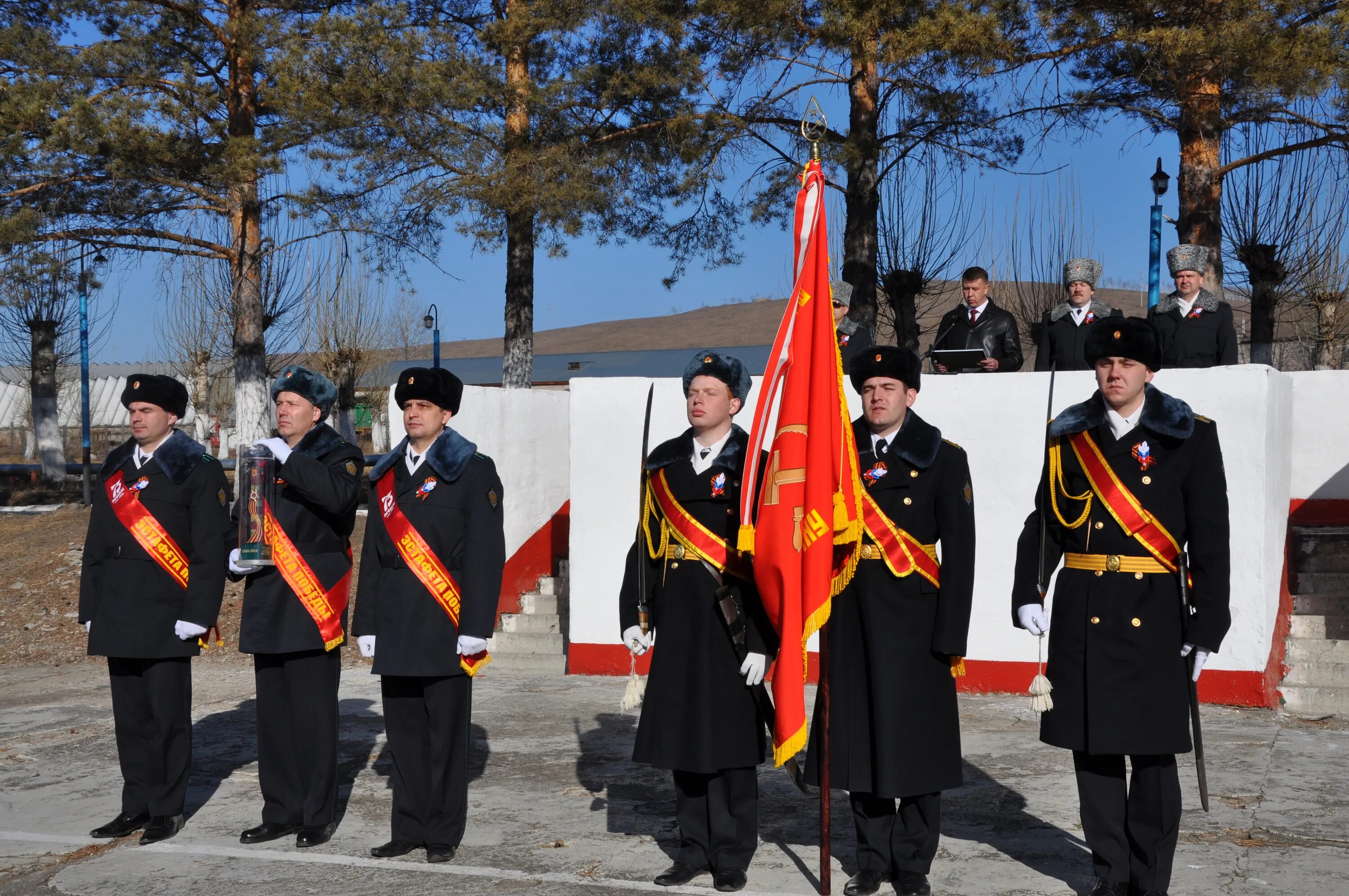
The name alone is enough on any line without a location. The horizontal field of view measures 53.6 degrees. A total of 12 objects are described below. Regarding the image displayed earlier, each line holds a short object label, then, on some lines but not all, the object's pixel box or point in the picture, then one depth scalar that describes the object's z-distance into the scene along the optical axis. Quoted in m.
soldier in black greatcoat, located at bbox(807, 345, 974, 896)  4.64
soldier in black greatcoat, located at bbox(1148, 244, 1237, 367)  8.61
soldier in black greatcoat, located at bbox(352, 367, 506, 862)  5.24
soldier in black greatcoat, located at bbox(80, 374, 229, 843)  5.62
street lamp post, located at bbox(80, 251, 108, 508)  23.94
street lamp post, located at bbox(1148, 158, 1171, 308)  17.41
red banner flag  4.60
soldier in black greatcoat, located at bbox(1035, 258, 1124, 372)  8.80
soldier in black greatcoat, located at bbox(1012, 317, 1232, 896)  4.48
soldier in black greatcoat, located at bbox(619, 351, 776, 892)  4.80
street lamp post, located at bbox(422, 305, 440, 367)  24.28
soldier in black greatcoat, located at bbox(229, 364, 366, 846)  5.48
